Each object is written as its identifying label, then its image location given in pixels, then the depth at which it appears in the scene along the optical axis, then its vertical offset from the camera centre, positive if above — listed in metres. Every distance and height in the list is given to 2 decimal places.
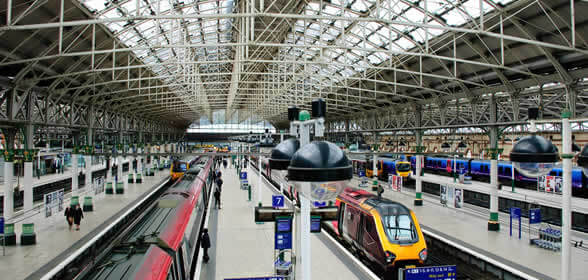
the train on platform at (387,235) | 8.90 -2.71
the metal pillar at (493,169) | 14.70 -1.22
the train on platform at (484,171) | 20.42 -2.36
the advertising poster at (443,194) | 19.81 -3.16
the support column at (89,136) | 21.14 +0.36
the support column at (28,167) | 14.42 -1.16
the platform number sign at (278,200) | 12.21 -2.20
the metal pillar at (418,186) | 20.17 -2.69
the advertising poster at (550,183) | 19.70 -2.52
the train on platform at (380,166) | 31.33 -2.41
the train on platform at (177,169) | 27.48 -2.31
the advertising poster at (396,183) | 22.89 -2.84
